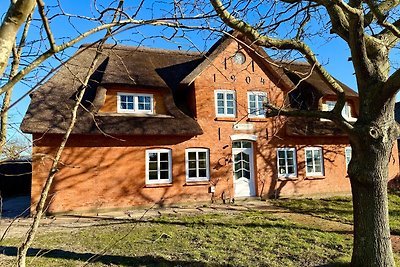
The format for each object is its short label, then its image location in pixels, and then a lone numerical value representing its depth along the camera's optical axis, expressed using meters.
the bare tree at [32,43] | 1.22
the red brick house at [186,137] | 11.84
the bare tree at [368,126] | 5.52
